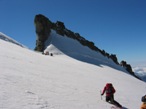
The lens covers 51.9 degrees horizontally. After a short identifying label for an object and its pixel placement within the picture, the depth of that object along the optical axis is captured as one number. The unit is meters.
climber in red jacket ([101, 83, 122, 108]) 10.97
